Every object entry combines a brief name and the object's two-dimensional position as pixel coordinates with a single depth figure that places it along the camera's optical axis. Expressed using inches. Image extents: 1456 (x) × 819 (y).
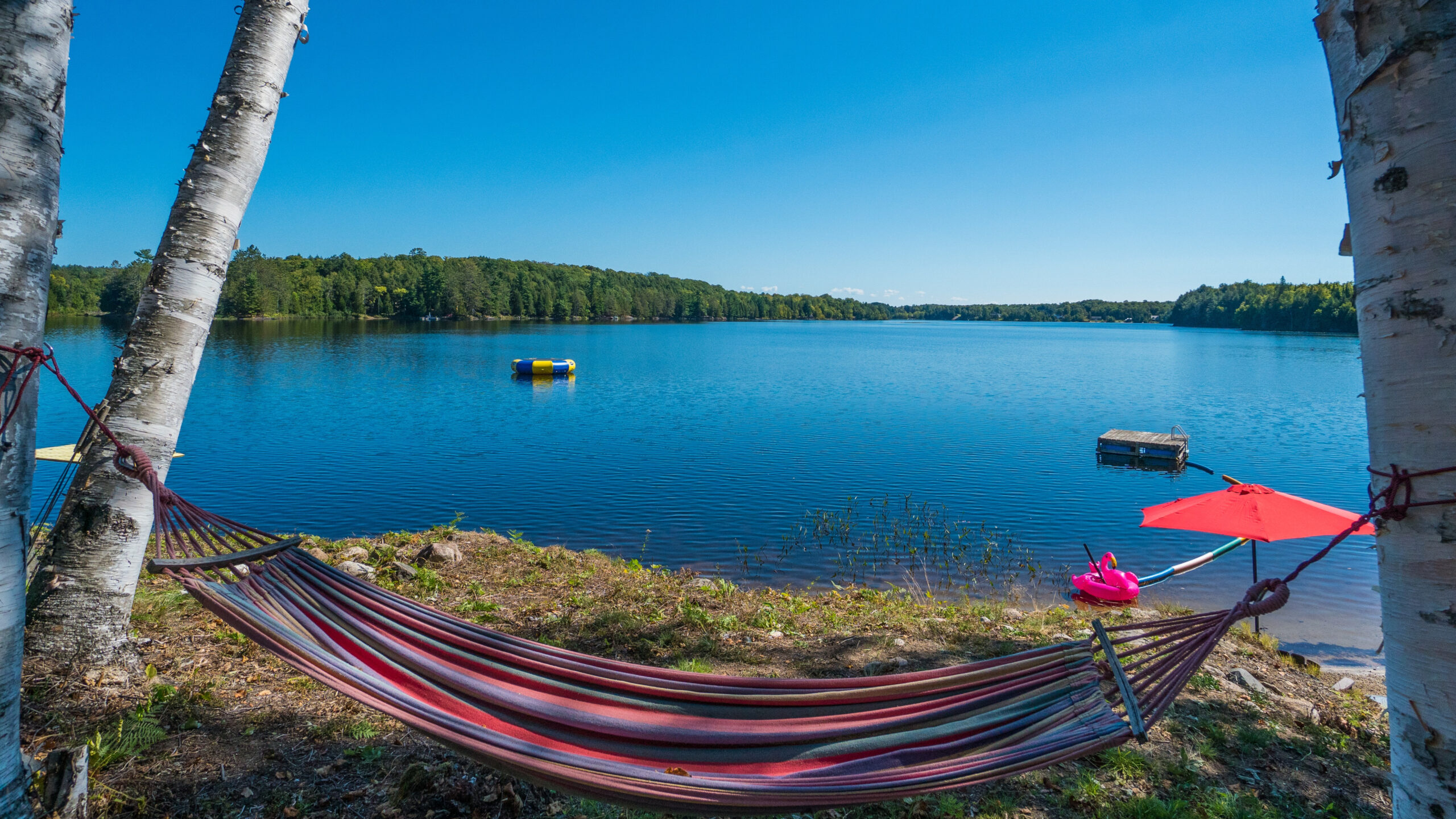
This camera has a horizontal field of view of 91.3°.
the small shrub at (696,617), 182.7
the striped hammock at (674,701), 78.7
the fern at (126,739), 93.7
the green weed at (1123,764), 113.4
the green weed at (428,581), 202.2
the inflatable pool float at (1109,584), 313.3
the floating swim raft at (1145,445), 637.3
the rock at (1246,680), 162.7
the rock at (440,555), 228.2
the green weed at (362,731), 110.4
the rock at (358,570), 205.2
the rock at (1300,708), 148.6
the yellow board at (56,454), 330.6
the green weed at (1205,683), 156.9
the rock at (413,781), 96.3
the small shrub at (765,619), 186.5
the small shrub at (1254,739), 128.3
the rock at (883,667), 154.6
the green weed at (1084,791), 105.0
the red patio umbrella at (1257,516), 227.5
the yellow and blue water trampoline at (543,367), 1217.4
